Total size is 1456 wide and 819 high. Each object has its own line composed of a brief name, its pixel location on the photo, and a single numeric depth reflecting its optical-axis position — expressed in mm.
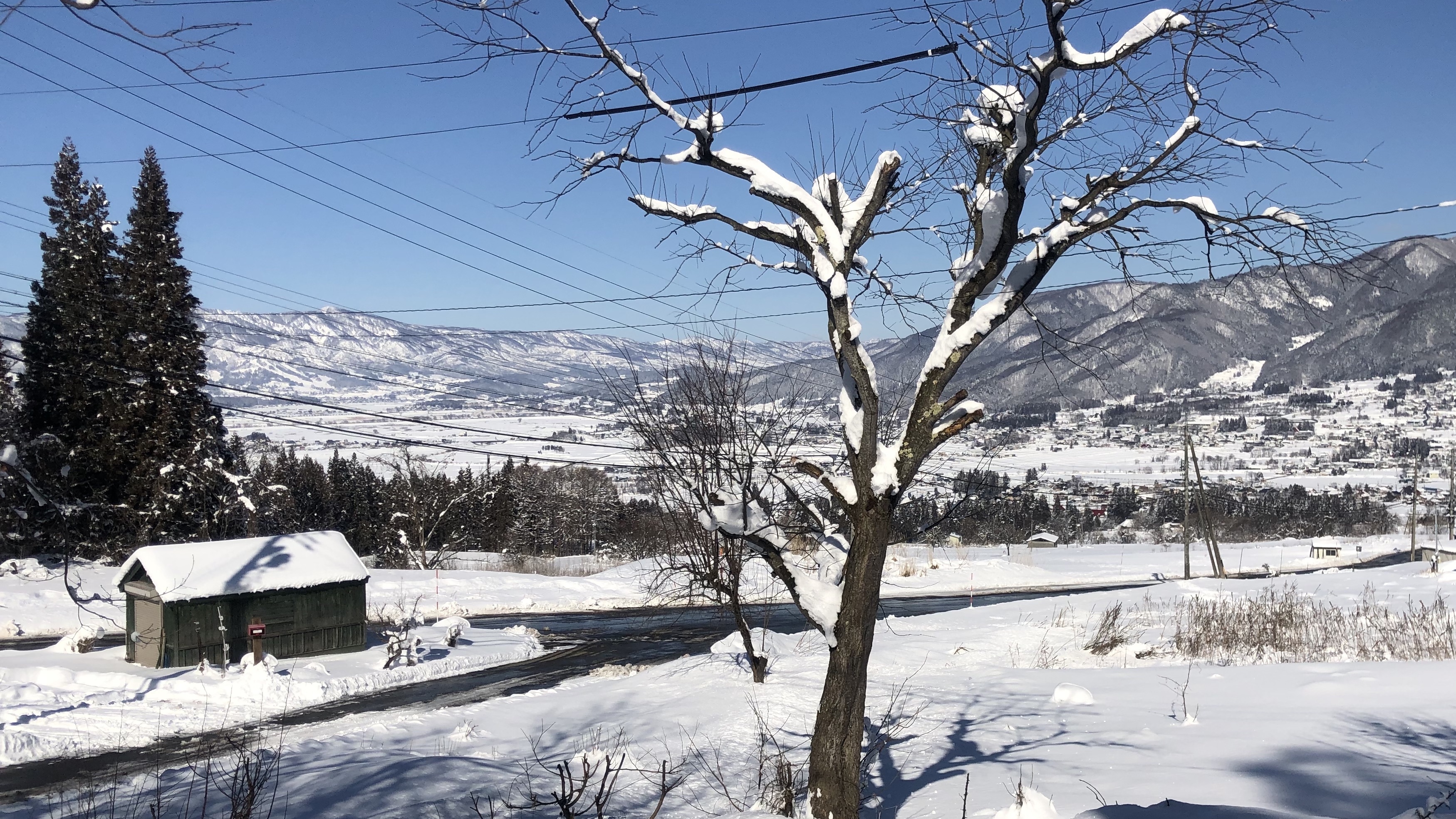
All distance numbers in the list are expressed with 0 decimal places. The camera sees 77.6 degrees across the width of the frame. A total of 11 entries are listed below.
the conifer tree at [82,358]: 33250
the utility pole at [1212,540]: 42250
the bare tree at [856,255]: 5539
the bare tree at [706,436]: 14078
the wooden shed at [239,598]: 19500
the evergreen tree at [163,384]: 33375
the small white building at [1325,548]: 65838
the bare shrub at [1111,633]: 16688
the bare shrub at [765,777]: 6777
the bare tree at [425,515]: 49250
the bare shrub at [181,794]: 5820
